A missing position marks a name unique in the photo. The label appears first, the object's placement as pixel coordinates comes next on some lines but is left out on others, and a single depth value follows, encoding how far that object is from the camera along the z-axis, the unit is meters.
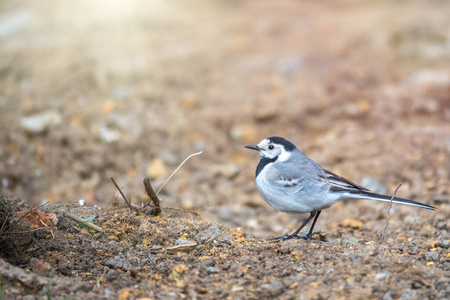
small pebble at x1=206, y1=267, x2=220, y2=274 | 6.76
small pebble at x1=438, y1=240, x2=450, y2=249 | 7.71
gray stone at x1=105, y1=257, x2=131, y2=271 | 6.84
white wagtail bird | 7.97
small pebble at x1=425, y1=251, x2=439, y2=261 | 7.16
